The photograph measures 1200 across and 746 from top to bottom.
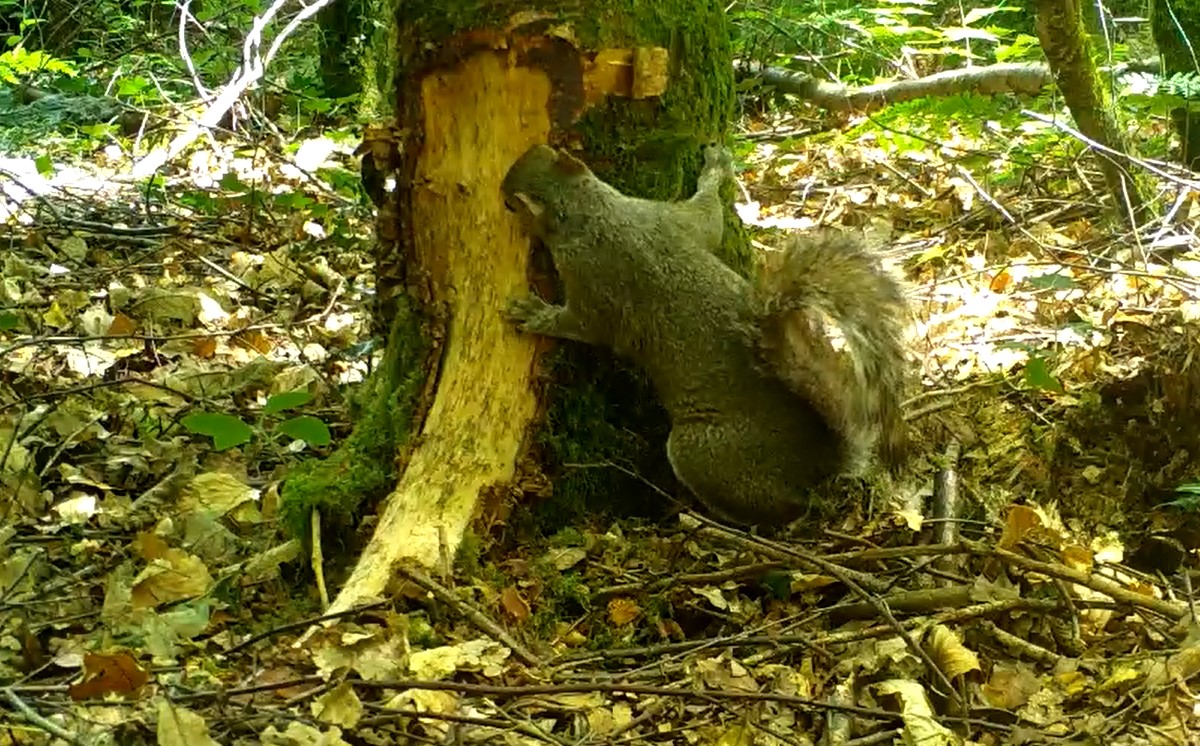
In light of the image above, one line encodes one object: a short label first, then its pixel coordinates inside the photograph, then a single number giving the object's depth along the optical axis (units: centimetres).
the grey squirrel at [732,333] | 338
